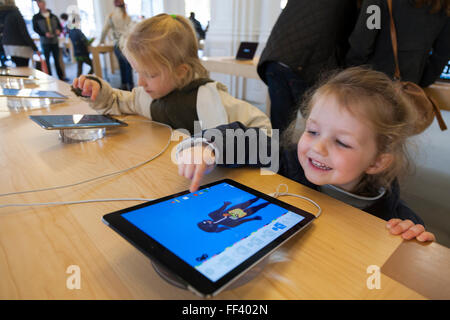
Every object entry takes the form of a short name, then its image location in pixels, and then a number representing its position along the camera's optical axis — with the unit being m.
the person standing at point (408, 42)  1.17
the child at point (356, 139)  0.63
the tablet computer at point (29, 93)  1.22
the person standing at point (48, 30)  4.48
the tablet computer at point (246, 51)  2.34
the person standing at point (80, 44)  4.41
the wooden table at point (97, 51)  4.24
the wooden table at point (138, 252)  0.35
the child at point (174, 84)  0.96
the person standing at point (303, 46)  1.29
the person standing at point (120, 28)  4.27
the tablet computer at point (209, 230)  0.33
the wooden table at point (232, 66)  2.07
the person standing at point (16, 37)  2.93
